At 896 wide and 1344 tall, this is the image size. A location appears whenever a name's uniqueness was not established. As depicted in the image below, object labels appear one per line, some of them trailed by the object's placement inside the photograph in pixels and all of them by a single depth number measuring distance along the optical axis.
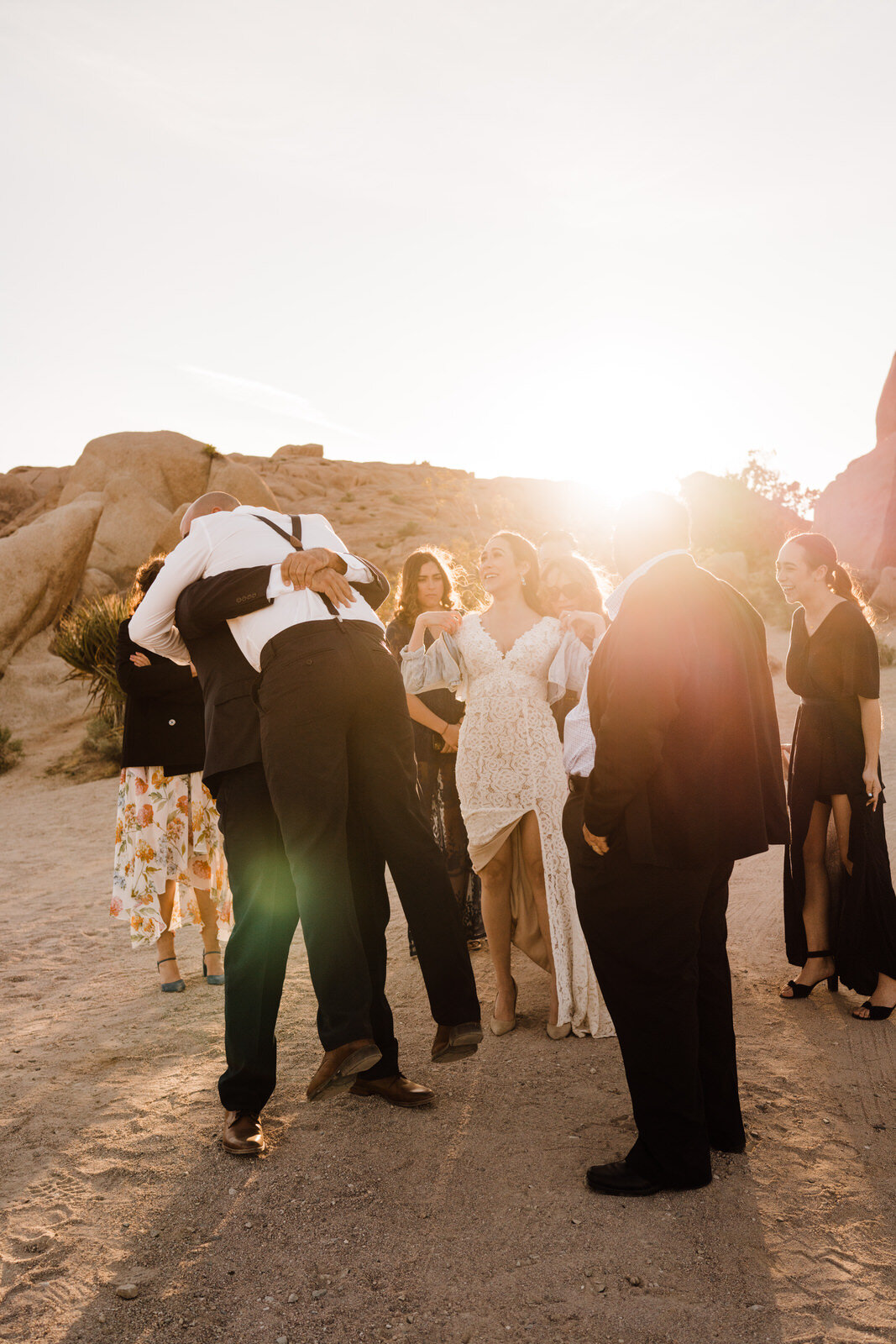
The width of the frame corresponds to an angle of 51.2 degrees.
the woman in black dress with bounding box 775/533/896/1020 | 3.99
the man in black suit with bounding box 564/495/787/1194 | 2.47
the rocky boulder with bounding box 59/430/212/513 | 24.33
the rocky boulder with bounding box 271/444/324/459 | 54.41
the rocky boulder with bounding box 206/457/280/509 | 23.56
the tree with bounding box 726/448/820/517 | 31.46
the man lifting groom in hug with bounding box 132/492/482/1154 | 2.73
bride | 3.92
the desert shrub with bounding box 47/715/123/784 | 14.67
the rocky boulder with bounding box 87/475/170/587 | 22.09
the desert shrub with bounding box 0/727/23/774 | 15.66
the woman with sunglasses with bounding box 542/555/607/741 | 4.16
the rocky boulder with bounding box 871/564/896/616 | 19.91
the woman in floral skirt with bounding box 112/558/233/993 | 4.67
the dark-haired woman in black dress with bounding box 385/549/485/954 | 5.20
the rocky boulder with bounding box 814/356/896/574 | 23.20
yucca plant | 15.14
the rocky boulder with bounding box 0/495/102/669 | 18.84
